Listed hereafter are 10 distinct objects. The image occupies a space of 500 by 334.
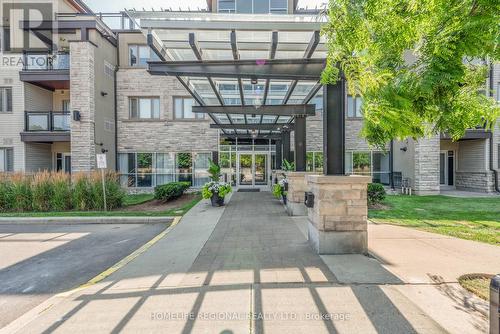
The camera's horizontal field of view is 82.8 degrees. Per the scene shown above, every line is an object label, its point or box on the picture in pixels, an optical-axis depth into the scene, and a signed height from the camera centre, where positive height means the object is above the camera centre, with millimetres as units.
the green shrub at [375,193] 11156 -1160
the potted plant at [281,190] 11711 -1165
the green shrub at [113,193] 12055 -1253
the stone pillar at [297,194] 9500 -1025
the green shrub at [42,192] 11766 -1170
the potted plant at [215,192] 11938 -1186
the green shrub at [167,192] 13203 -1306
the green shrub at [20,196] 11773 -1337
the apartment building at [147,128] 15578 +2170
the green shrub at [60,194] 11759 -1265
